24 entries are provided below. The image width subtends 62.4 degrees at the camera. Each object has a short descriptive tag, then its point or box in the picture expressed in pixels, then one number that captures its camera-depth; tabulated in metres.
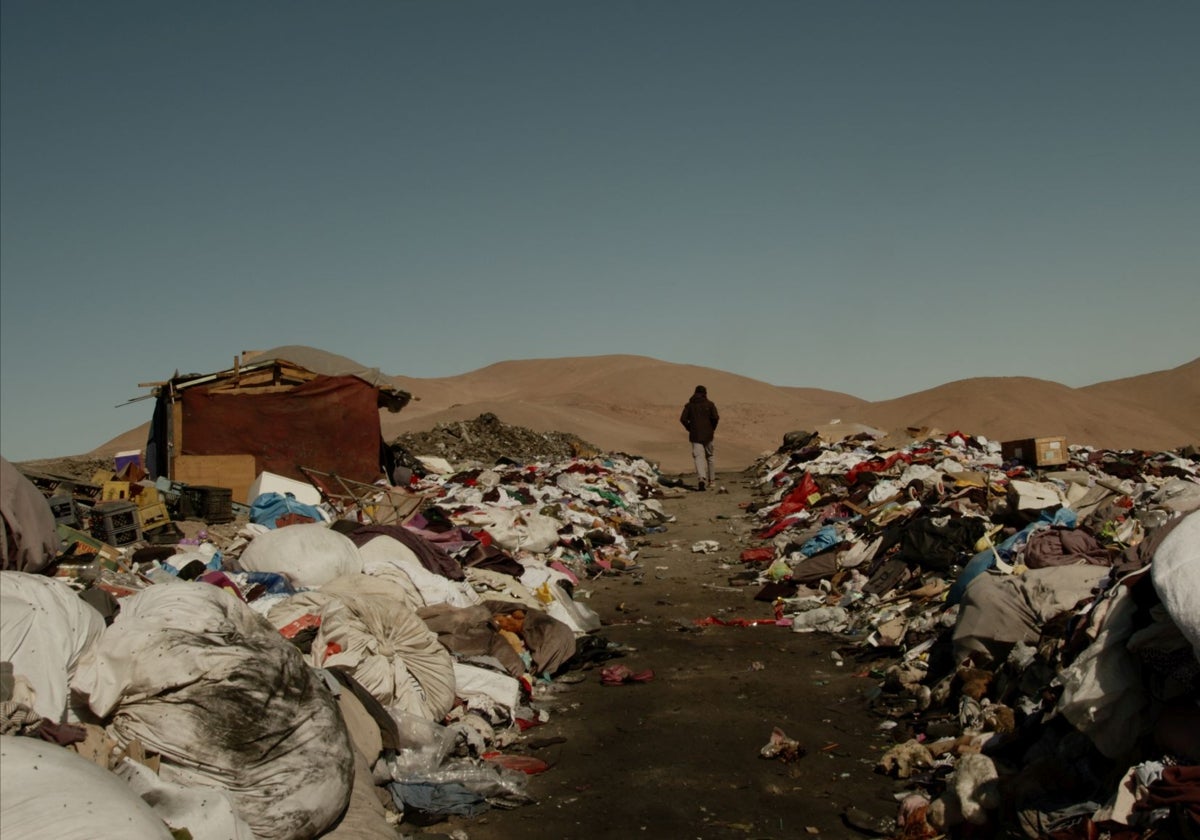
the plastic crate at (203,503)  10.67
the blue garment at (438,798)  4.32
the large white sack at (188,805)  2.97
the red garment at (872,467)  12.86
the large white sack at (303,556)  6.03
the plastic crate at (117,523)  8.07
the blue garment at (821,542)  9.45
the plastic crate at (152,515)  8.93
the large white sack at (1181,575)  3.24
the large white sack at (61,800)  2.38
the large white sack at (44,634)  3.17
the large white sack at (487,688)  5.46
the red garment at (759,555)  10.57
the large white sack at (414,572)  6.43
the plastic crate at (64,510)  7.40
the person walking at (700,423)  17.27
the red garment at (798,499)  12.59
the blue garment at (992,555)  6.29
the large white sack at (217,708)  3.30
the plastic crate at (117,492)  9.37
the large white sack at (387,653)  4.80
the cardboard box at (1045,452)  13.22
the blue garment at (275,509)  9.38
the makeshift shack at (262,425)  13.47
